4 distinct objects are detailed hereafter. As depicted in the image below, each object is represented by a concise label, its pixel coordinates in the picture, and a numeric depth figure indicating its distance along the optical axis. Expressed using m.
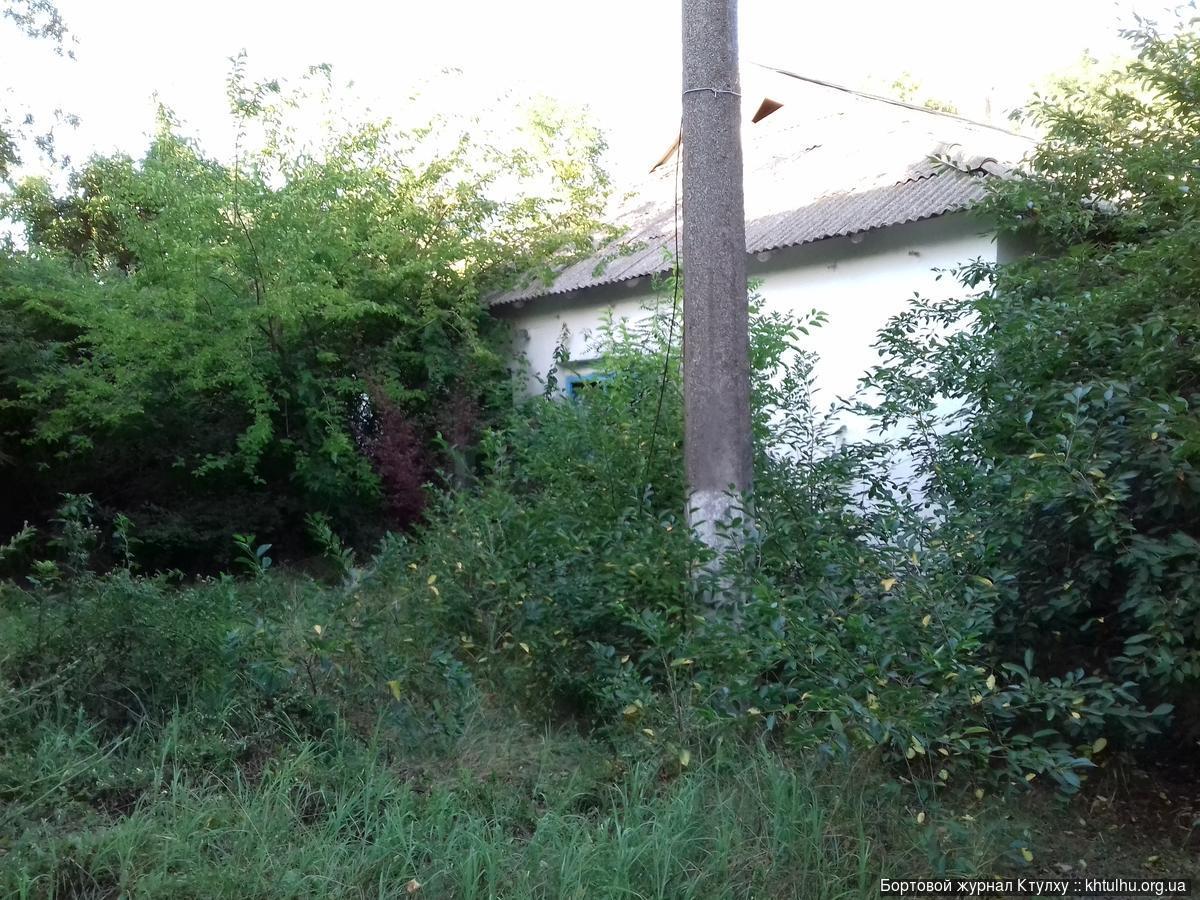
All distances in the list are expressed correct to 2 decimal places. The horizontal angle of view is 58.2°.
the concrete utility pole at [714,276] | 5.38
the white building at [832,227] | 8.33
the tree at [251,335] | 8.73
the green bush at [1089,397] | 4.34
